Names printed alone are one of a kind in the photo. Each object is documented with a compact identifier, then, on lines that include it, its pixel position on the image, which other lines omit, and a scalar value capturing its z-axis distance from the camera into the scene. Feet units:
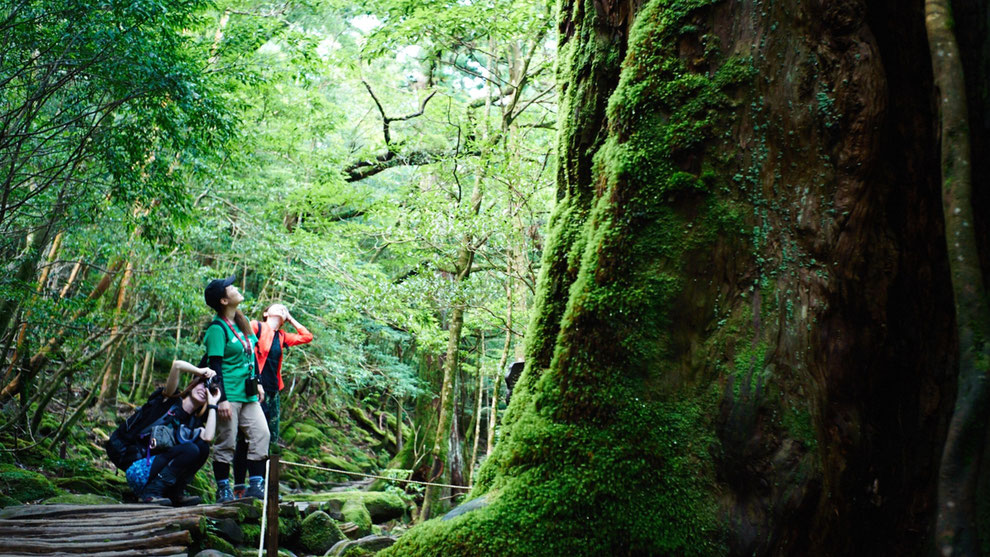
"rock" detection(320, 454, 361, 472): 55.93
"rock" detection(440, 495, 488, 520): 8.93
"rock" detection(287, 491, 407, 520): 33.47
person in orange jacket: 22.19
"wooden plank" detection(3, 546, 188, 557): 15.64
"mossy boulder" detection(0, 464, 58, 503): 22.90
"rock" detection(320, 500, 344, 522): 27.27
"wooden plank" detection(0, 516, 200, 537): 16.90
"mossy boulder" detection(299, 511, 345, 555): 21.99
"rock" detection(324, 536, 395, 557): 17.95
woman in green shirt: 19.79
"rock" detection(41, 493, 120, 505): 21.52
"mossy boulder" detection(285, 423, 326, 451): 57.31
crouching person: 19.94
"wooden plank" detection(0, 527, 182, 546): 16.65
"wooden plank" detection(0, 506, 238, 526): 17.83
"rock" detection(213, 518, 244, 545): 18.45
